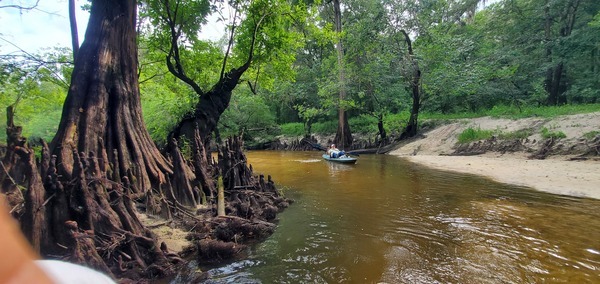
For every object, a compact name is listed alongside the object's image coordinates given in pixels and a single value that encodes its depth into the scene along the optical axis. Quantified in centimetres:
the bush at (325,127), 3080
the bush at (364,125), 2683
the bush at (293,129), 3263
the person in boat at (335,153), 1775
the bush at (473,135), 1738
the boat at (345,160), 1669
